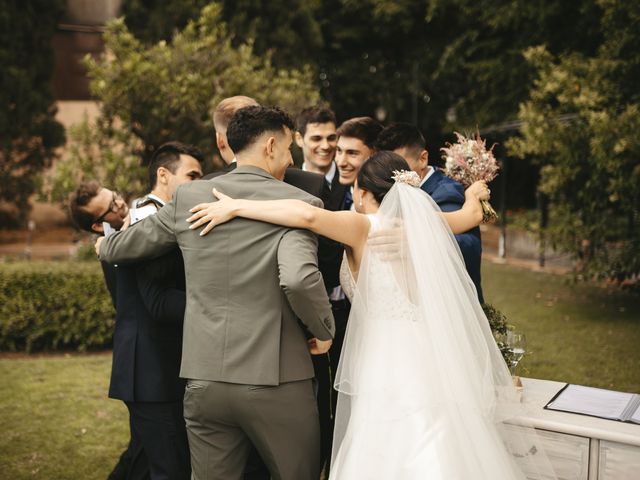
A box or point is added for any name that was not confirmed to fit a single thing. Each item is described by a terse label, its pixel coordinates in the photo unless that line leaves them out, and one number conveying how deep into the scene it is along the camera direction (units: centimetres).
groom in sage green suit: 262
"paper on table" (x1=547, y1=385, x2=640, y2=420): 306
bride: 271
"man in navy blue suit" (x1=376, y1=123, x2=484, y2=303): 366
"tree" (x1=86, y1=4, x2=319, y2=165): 806
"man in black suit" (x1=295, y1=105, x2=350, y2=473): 341
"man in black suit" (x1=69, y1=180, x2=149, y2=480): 362
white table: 279
